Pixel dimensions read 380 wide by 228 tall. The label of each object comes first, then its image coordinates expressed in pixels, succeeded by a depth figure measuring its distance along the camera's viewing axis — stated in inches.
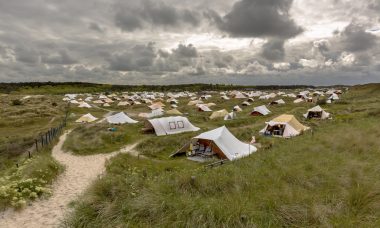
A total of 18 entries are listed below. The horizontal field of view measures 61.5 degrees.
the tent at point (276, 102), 3154.5
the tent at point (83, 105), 3156.7
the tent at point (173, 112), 2285.7
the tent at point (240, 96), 3931.4
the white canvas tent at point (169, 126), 1496.1
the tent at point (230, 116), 1984.7
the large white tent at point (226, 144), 985.5
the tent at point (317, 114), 1915.7
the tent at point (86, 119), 2127.2
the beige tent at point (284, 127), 1412.4
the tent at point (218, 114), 2122.4
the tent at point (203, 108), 2684.3
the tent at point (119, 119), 1868.2
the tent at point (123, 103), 3433.8
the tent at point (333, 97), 3252.7
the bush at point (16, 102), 3205.2
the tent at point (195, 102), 3336.1
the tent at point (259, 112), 2159.4
